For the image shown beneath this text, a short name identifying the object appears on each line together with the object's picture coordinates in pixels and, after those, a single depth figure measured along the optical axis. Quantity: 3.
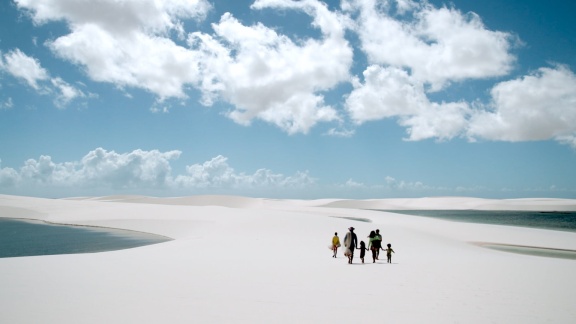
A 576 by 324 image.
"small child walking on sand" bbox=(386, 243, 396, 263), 14.98
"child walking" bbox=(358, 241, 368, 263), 14.93
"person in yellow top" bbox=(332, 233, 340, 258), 16.31
